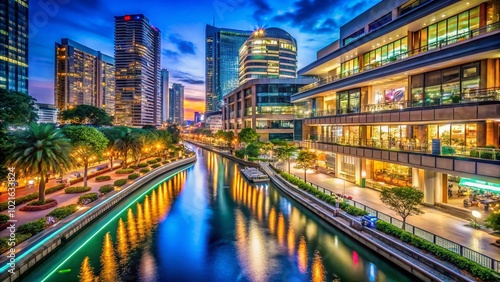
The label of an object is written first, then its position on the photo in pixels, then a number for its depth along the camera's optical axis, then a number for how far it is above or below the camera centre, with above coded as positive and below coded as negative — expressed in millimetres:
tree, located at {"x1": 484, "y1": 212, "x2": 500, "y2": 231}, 14406 -4355
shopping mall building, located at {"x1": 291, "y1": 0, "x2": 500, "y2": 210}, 20297 +3934
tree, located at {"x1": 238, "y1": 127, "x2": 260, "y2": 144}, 80688 +423
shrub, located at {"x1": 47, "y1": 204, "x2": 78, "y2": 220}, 23406 -6686
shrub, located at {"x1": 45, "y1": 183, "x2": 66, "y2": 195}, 32659 -6527
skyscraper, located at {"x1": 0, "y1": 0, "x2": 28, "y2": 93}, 116312 +39808
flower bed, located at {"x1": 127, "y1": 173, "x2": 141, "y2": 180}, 43728 -6393
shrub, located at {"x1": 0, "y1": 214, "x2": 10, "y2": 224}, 21375 -6534
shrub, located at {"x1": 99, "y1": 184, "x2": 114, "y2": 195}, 33766 -6648
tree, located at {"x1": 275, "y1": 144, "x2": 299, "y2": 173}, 50281 -2670
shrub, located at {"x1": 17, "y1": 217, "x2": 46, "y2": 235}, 19656 -6724
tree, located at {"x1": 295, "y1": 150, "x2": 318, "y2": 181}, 39375 -2878
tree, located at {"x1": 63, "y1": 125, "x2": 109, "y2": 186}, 36000 -823
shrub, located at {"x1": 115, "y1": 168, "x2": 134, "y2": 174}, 48569 -6210
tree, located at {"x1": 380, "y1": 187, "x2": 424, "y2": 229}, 18859 -4149
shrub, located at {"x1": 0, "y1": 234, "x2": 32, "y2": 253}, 17047 -6964
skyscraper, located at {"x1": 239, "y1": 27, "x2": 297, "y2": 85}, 126750 +38693
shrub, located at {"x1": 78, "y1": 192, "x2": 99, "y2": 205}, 28719 -6720
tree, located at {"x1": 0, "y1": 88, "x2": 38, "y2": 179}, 46012 +5265
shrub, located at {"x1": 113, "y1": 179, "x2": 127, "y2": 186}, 38291 -6520
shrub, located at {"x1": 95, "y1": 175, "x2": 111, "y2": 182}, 41788 -6450
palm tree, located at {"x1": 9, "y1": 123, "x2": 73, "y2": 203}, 24172 -1589
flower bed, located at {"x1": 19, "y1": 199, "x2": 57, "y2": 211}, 25797 -6773
